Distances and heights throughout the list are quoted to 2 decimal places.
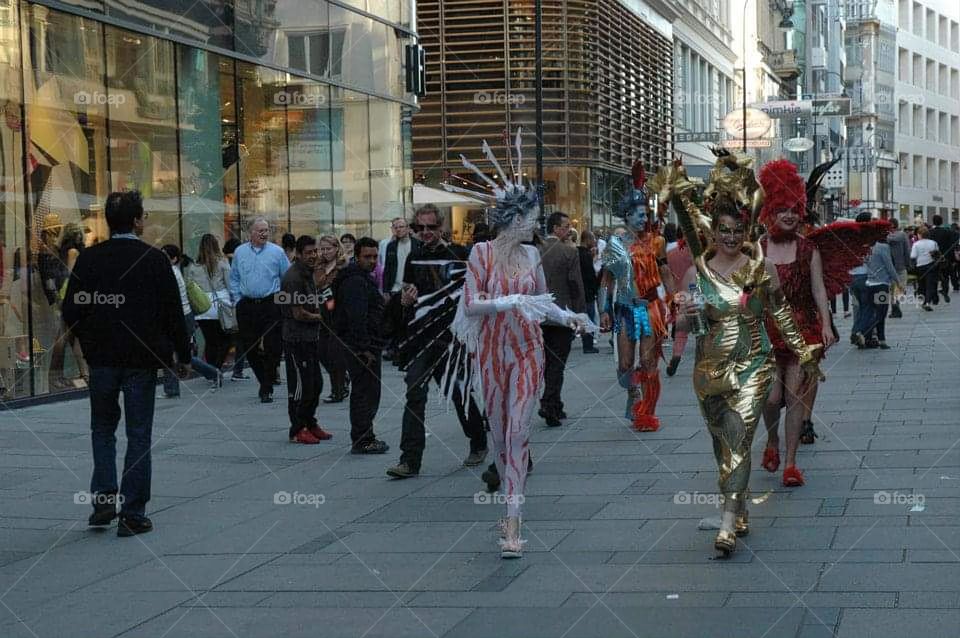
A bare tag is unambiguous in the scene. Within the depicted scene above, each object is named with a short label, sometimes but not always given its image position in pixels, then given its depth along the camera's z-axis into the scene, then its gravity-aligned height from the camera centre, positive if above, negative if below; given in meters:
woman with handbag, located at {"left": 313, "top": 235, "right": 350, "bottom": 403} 11.74 -0.54
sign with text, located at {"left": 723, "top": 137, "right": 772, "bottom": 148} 44.31 +2.20
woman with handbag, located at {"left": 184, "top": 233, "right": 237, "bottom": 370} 16.50 -0.87
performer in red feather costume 9.21 -0.33
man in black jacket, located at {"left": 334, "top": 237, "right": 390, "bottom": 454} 10.92 -0.85
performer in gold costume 7.32 -0.54
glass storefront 15.05 +1.14
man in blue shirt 14.94 -0.82
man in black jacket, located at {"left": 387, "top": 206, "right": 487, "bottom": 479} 9.54 -0.77
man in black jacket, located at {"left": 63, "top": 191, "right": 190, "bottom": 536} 8.16 -0.66
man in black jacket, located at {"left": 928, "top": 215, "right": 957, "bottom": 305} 33.28 -0.72
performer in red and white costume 7.53 -0.54
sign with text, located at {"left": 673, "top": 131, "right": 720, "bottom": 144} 39.04 +2.14
